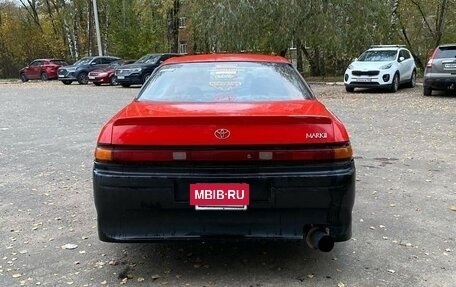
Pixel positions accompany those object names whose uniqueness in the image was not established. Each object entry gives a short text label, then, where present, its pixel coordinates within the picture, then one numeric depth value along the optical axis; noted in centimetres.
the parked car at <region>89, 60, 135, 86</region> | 2814
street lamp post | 3372
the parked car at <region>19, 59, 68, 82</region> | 3538
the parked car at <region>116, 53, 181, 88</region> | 2530
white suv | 1805
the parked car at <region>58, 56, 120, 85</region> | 3020
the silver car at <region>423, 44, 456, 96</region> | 1575
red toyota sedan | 333
